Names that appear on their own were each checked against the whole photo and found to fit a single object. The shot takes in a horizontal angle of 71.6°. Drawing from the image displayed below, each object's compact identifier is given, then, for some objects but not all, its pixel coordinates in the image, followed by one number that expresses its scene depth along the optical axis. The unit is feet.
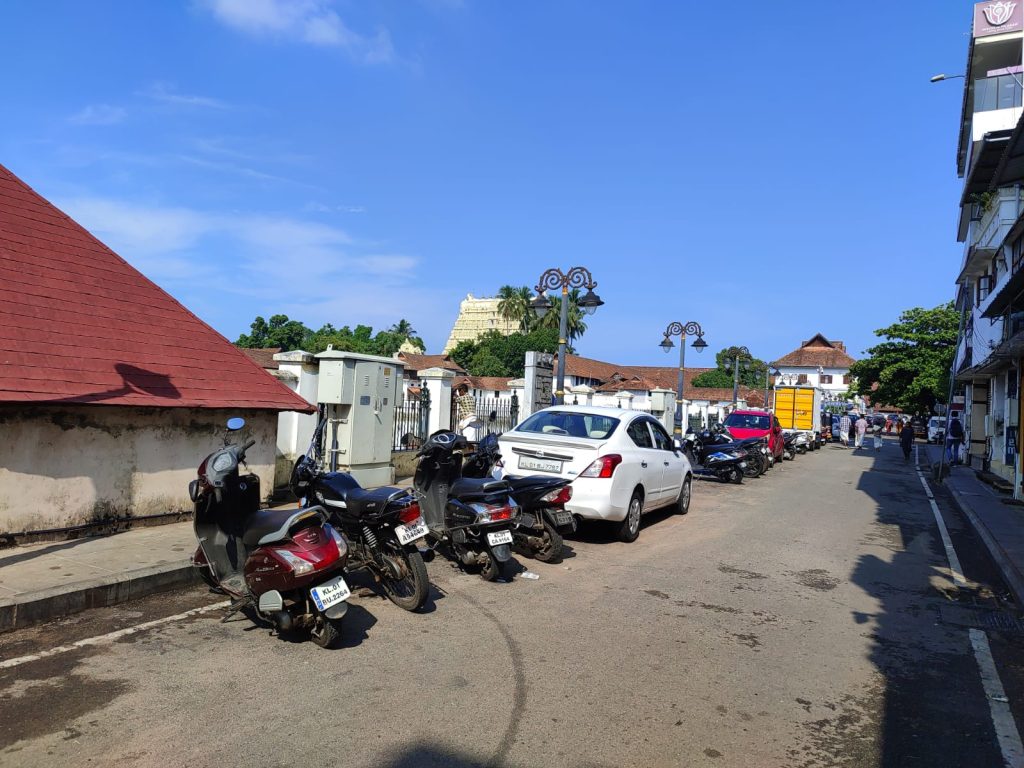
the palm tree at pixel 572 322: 244.01
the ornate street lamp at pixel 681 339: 78.42
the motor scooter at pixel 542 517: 23.95
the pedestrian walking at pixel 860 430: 121.60
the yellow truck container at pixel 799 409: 109.60
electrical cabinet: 33.35
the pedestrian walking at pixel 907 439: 94.73
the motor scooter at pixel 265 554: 14.96
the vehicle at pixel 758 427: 72.69
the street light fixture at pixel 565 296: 49.32
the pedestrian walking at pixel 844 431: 146.61
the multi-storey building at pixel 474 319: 462.19
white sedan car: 27.02
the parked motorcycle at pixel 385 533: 17.99
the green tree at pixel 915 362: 156.35
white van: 143.95
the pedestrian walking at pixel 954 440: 81.05
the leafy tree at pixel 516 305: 257.34
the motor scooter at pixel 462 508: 21.47
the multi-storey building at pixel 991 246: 54.13
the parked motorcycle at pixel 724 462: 55.01
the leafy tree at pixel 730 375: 262.88
